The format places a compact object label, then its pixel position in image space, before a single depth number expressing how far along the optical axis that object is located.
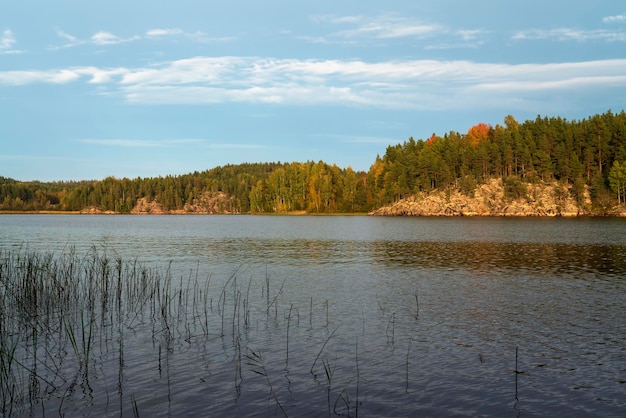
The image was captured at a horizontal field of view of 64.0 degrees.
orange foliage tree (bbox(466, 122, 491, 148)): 190.88
